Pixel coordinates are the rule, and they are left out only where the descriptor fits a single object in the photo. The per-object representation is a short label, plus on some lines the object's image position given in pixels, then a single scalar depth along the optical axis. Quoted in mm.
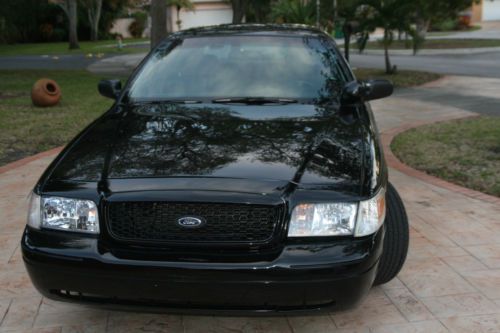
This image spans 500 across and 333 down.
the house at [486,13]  54875
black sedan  2523
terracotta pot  11016
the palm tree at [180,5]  49350
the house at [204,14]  55962
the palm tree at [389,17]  14211
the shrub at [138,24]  50684
